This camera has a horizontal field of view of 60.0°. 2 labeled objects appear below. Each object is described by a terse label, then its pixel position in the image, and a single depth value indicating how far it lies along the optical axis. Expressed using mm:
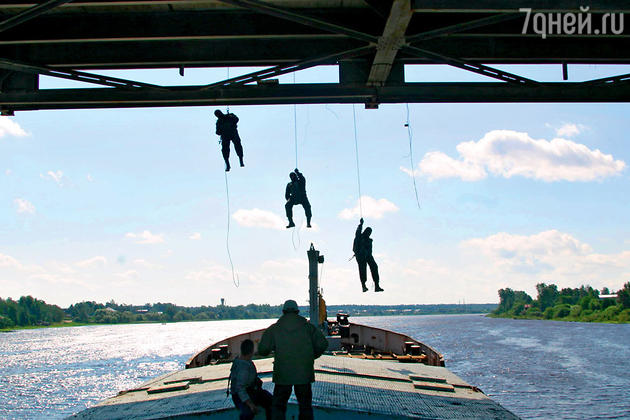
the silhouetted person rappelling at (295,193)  14273
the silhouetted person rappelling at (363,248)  15008
